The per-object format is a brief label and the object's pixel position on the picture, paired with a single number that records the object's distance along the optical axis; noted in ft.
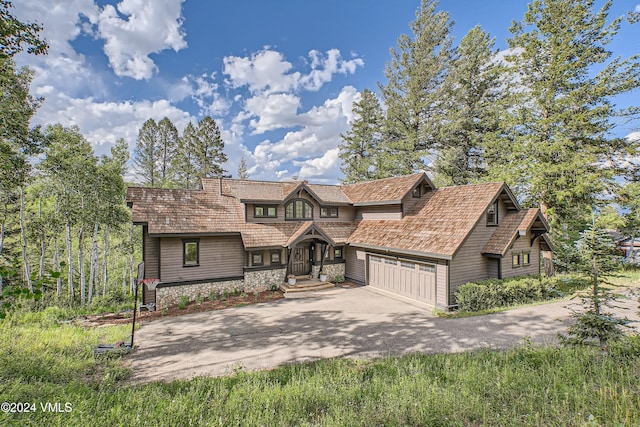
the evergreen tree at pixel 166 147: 97.25
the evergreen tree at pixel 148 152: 94.81
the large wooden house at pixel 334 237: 42.60
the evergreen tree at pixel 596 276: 18.76
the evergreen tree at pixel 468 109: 74.79
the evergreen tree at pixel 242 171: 133.77
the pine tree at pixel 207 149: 102.27
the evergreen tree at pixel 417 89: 80.12
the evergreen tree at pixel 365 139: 97.25
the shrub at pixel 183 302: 42.53
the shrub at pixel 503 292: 38.45
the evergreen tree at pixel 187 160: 100.42
